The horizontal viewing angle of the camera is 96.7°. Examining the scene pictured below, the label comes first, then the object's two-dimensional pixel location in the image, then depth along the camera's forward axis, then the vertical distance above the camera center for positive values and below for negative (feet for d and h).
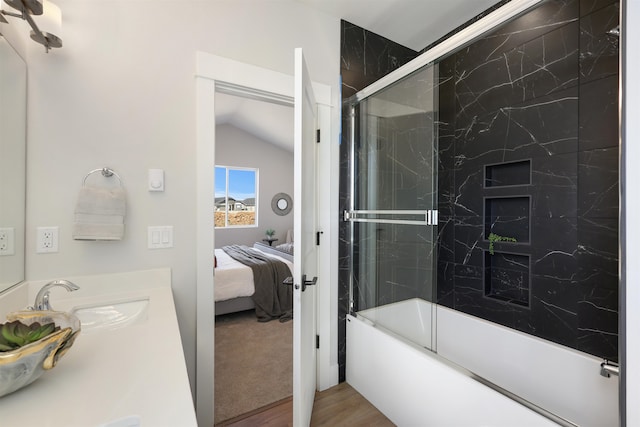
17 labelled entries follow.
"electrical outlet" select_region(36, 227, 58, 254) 4.17 -0.40
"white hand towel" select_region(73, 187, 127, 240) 4.21 -0.01
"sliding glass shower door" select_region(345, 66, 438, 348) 6.05 +0.20
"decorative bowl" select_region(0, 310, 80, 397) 1.96 -1.06
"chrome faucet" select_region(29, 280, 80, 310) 3.11 -0.90
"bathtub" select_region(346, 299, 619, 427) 4.28 -2.90
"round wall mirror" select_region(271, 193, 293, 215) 20.94 +0.70
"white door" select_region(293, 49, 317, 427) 4.40 -0.59
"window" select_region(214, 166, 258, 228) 19.22 +1.14
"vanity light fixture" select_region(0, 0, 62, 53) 3.54 +2.57
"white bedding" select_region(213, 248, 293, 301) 10.32 -2.55
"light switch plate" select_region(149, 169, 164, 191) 4.89 +0.58
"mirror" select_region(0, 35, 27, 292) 3.53 +0.66
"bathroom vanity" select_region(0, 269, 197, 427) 1.89 -1.35
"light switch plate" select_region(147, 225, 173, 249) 4.91 -0.41
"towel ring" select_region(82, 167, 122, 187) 4.45 +0.64
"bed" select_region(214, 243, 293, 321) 10.40 -2.82
